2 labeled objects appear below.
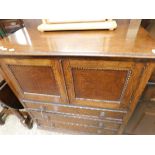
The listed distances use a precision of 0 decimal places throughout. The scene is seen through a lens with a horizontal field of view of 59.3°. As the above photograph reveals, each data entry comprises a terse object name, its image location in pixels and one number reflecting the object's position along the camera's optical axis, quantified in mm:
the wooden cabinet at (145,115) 772
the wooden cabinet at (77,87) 659
